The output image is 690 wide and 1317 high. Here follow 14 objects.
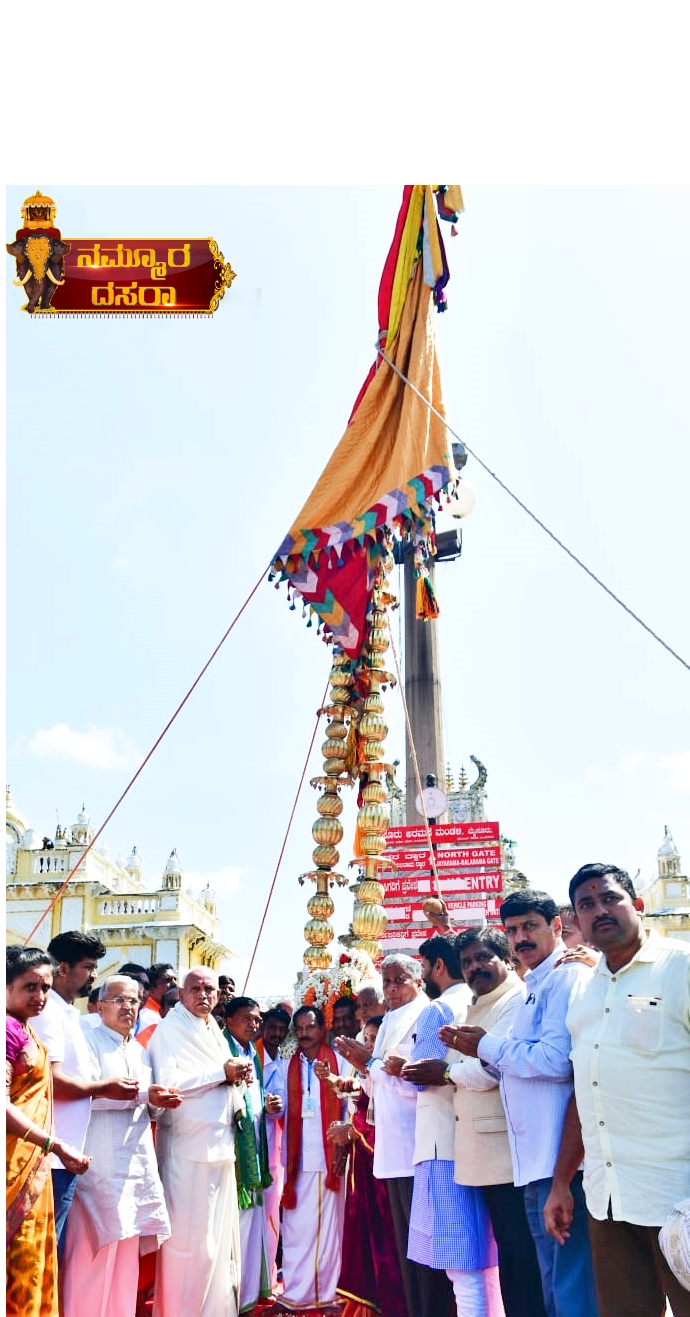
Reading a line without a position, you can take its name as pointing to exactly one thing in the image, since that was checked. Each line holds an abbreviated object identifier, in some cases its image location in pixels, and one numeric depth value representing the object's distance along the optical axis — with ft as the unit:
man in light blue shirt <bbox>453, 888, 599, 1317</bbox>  10.86
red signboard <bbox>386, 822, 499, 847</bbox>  33.22
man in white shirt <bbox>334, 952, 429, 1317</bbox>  14.76
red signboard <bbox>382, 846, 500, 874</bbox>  35.53
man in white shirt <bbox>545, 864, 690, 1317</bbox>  9.27
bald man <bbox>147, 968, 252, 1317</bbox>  15.44
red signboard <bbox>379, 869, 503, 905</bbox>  34.55
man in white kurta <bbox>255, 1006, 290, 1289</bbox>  20.51
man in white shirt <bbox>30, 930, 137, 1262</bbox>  13.26
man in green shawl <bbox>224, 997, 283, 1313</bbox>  16.99
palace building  79.30
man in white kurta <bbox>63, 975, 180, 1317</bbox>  13.65
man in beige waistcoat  11.92
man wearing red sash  18.52
